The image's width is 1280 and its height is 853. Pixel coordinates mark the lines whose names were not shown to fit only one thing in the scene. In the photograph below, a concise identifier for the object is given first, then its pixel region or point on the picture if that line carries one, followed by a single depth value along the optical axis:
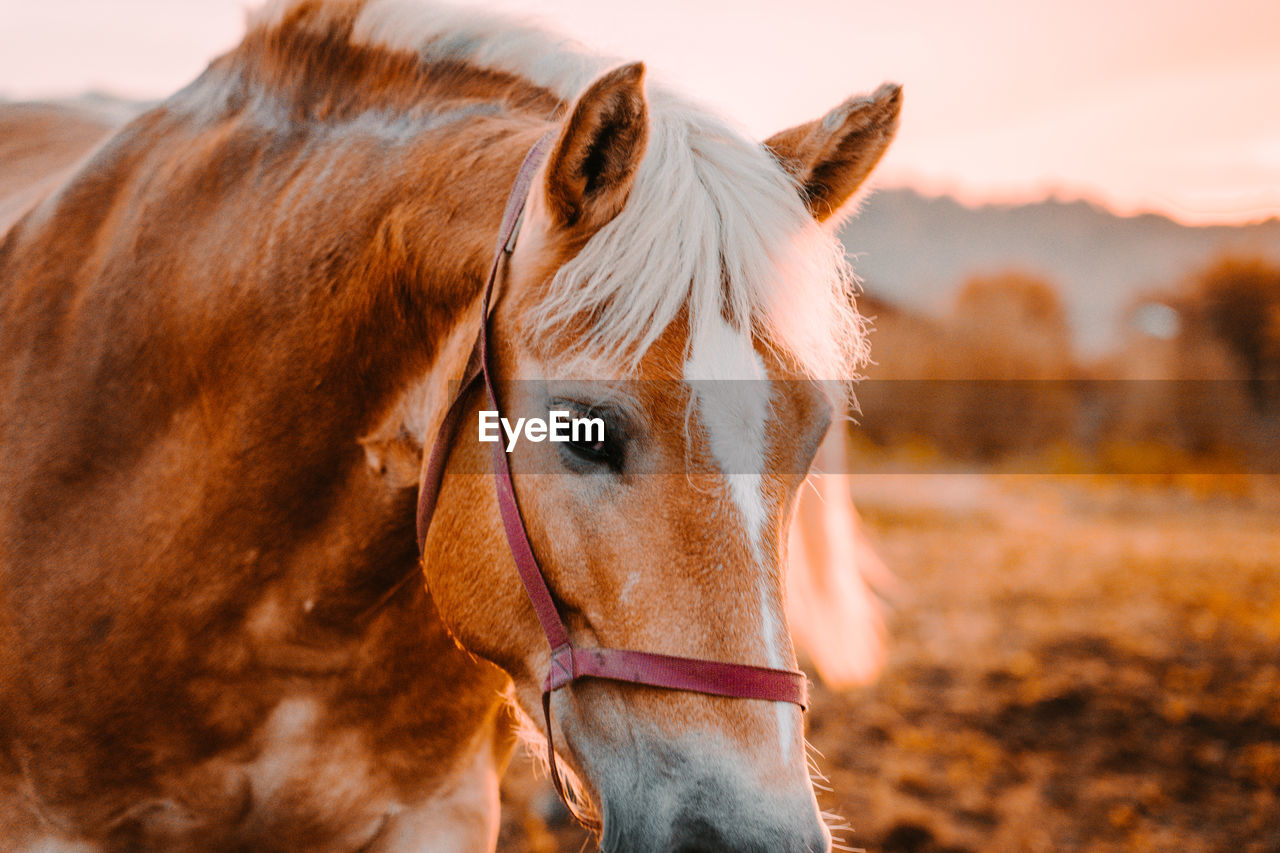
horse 1.22
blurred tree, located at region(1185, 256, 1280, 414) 19.92
